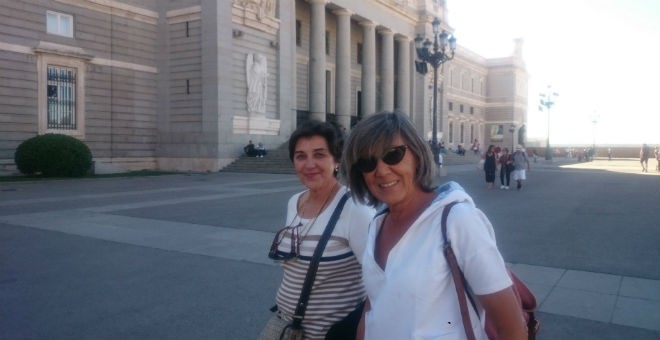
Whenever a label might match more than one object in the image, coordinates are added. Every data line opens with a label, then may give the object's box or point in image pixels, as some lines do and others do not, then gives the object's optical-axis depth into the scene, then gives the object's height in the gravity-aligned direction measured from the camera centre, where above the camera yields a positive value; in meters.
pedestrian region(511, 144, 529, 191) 19.44 -0.52
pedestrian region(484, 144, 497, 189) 19.28 -0.46
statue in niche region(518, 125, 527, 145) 69.10 +2.04
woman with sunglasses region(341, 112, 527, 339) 1.73 -0.33
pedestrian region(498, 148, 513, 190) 19.72 -0.57
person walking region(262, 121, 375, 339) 2.49 -0.44
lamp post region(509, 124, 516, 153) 73.00 +1.97
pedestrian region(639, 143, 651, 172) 34.22 -0.18
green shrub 21.31 -0.35
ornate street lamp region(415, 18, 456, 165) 23.98 +4.53
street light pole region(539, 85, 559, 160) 52.51 +4.66
